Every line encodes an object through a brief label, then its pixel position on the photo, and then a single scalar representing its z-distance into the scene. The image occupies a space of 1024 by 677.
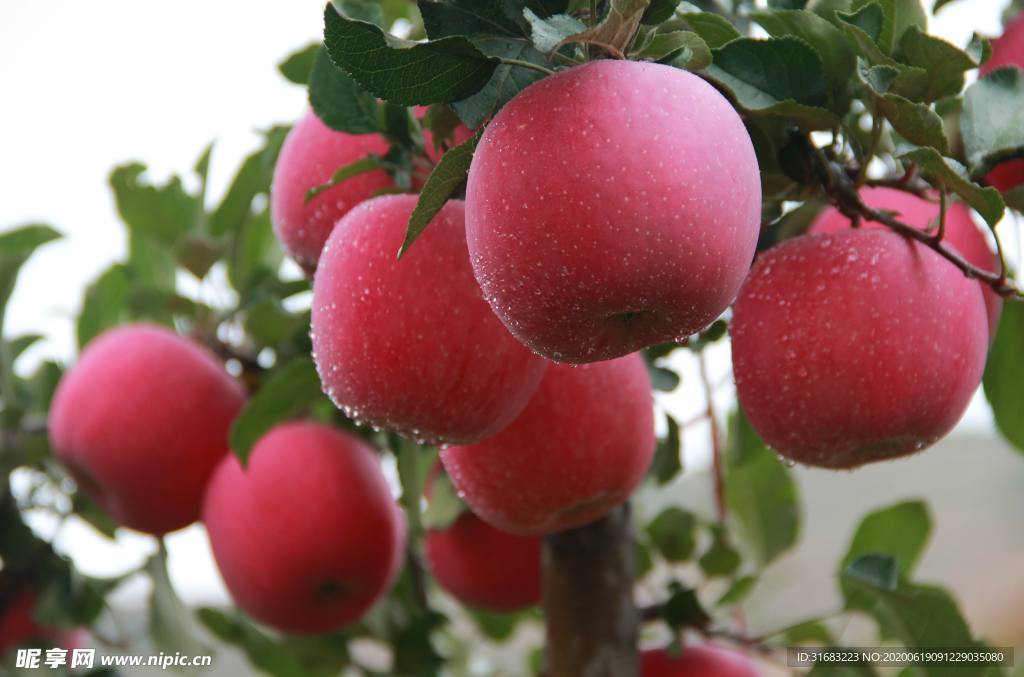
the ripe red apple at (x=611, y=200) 1.20
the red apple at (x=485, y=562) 1.55
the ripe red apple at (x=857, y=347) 1.29
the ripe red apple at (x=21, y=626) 1.80
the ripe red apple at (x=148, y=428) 1.56
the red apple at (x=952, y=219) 1.41
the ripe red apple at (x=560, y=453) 1.35
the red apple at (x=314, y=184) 1.37
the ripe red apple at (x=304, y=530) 1.52
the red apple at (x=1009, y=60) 1.39
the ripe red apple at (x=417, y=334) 1.28
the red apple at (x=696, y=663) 1.52
